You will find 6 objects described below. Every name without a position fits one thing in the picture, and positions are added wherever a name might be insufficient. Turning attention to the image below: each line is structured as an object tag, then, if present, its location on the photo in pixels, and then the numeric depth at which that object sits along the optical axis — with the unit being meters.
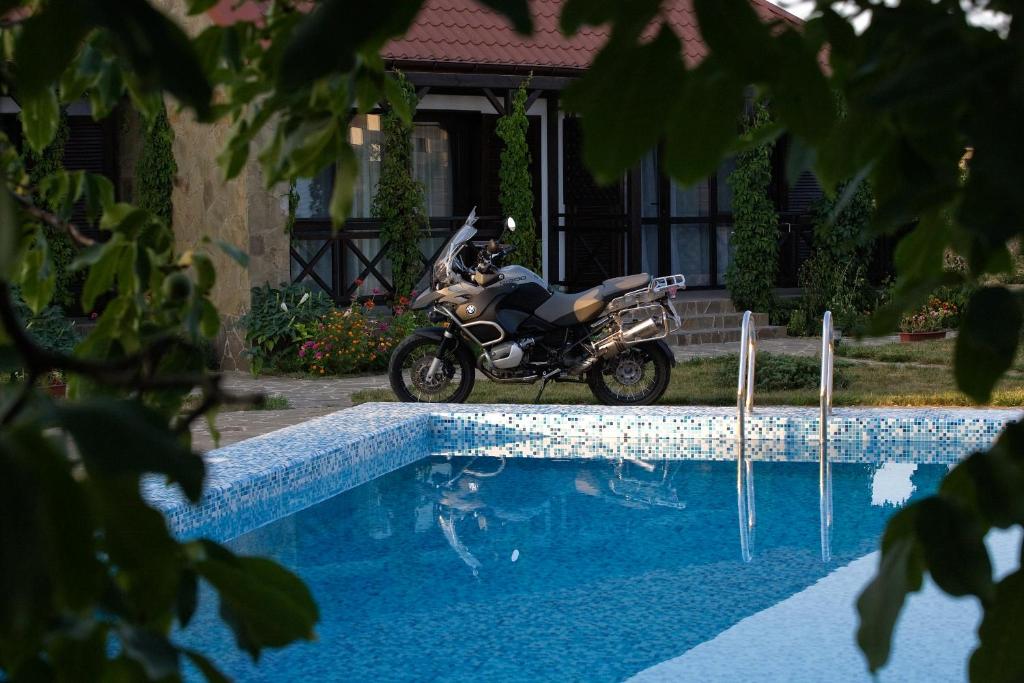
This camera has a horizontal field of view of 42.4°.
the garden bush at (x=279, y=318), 12.34
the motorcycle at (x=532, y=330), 9.25
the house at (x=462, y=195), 12.89
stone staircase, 14.59
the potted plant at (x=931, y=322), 14.16
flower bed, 12.12
